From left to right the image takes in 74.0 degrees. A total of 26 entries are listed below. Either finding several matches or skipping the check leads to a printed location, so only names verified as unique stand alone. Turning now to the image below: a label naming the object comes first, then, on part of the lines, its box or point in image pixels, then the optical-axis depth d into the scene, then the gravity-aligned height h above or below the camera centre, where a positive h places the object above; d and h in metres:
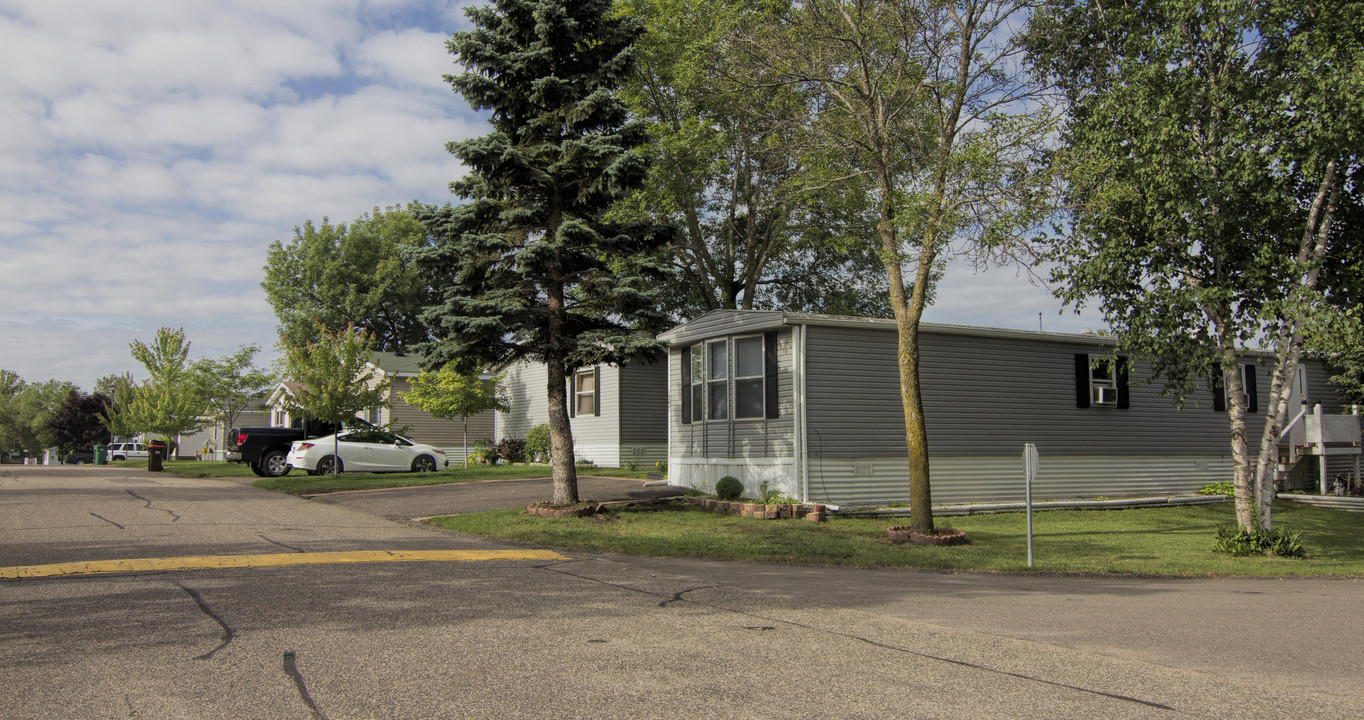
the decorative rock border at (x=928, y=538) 13.27 -1.70
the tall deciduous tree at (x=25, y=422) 68.31 +0.79
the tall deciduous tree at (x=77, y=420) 69.06 +0.90
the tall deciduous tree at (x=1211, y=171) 12.59 +3.55
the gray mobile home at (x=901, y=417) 16.95 +0.13
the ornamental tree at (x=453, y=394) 27.48 +1.03
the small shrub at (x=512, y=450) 29.84 -0.78
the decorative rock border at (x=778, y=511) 15.51 -1.53
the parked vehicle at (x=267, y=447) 24.69 -0.49
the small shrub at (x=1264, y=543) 13.47 -1.89
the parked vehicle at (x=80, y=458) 61.47 -1.85
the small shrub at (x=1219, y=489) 21.23 -1.67
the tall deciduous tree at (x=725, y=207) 24.66 +6.44
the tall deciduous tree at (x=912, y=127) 12.58 +4.62
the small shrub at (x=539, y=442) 27.91 -0.49
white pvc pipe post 11.89 -0.55
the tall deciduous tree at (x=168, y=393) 37.94 +1.61
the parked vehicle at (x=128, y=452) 53.84 -1.29
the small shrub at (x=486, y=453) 30.36 -0.88
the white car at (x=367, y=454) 23.45 -0.69
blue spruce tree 14.55 +3.59
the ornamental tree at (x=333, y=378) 21.86 +1.22
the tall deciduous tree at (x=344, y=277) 49.88 +8.48
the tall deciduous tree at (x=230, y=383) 43.05 +2.25
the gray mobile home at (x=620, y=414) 25.81 +0.33
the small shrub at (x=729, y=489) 16.97 -1.22
